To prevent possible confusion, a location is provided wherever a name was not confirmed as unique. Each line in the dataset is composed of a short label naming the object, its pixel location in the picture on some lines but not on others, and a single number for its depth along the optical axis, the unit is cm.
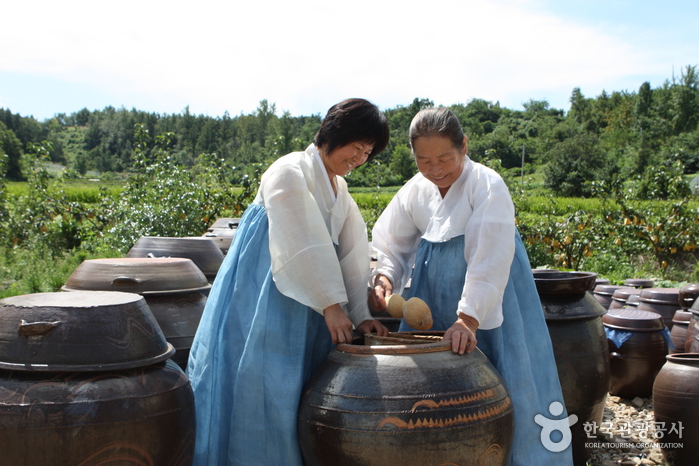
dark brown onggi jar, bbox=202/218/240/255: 628
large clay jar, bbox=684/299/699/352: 428
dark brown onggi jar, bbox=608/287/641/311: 613
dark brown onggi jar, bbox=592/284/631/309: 650
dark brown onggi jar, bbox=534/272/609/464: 337
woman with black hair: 238
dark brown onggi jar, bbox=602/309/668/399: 475
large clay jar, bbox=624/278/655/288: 753
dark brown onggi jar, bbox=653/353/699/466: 340
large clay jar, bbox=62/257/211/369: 329
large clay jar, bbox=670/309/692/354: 506
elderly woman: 251
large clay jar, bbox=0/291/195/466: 189
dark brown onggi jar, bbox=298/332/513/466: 202
